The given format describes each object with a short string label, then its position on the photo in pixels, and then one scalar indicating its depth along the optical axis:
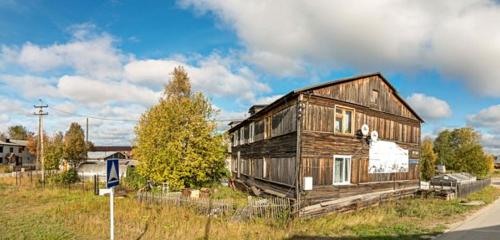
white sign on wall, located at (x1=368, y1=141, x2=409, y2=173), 22.62
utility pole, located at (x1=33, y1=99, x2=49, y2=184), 40.34
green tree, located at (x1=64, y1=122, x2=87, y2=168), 53.70
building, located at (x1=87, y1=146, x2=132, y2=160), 67.80
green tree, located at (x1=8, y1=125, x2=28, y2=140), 111.44
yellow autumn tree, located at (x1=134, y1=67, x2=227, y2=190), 23.48
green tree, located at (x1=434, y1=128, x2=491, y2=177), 43.28
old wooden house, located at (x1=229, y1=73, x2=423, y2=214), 18.55
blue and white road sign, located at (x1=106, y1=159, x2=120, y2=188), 9.62
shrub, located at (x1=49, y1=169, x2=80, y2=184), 31.25
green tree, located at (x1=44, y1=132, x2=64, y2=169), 40.31
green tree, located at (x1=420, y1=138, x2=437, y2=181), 47.34
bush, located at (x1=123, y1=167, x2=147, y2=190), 29.48
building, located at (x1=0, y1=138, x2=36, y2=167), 78.88
